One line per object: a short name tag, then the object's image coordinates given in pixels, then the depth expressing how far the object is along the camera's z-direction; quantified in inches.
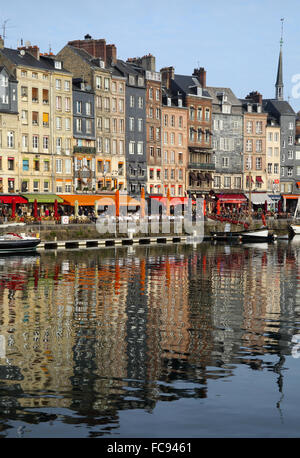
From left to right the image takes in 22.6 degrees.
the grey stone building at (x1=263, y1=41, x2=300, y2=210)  4808.1
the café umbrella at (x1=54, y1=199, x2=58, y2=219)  2909.9
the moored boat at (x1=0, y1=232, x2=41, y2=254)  2435.2
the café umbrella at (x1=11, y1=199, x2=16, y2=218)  2766.0
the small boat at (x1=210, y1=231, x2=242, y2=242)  3415.4
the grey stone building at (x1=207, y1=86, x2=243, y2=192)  4468.5
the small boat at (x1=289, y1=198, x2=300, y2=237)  3676.2
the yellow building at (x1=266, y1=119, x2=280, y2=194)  4717.0
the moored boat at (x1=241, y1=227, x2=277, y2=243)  3373.5
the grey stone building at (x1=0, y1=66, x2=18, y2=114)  3102.9
